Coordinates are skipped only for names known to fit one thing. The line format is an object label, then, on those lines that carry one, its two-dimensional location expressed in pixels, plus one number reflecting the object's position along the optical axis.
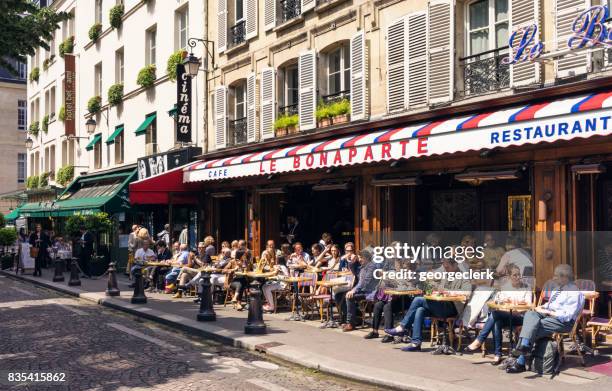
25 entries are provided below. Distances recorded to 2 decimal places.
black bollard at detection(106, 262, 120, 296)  15.41
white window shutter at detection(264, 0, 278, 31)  16.53
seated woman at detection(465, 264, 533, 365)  7.97
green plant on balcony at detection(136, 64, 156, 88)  22.86
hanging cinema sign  19.95
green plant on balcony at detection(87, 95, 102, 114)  28.09
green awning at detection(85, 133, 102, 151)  28.22
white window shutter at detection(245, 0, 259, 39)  17.39
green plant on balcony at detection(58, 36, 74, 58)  31.77
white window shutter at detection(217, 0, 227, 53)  18.80
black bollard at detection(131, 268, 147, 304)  13.94
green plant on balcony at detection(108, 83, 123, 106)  25.80
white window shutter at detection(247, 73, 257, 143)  17.22
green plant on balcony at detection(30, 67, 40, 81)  37.93
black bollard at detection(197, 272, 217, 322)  11.37
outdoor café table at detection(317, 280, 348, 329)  10.84
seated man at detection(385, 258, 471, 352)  8.78
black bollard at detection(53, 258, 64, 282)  19.77
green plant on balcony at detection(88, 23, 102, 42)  28.05
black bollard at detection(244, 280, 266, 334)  10.17
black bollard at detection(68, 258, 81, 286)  18.06
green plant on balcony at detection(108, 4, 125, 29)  25.84
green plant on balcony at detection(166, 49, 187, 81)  20.66
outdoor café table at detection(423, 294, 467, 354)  8.58
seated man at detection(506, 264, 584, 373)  7.46
